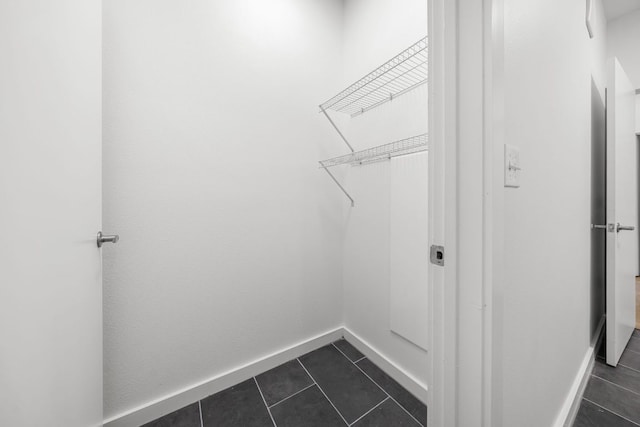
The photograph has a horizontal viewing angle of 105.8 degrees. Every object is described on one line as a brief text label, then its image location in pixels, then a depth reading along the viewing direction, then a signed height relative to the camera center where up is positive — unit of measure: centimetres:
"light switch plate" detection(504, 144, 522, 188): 59 +11
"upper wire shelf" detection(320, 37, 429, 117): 135 +77
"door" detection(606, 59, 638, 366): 144 +1
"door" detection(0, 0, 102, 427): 48 +0
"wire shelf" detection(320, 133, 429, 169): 129 +36
